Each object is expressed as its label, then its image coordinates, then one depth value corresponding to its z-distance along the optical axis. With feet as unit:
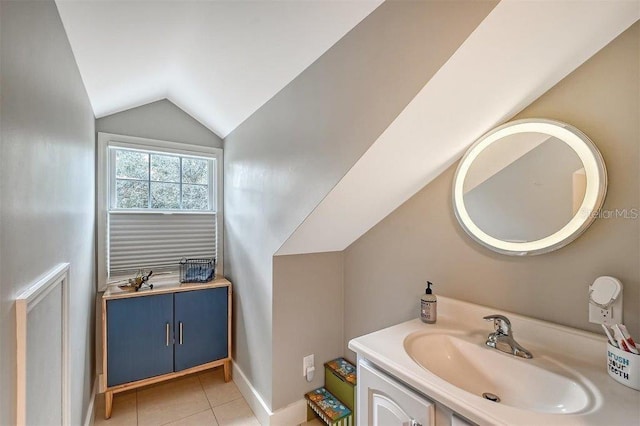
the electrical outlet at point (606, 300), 3.14
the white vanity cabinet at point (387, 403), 3.05
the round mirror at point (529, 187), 3.48
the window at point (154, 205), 7.57
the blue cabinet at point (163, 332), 6.53
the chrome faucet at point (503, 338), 3.66
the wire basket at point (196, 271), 7.84
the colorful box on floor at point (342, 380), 5.83
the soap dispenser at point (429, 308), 4.63
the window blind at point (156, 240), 7.67
